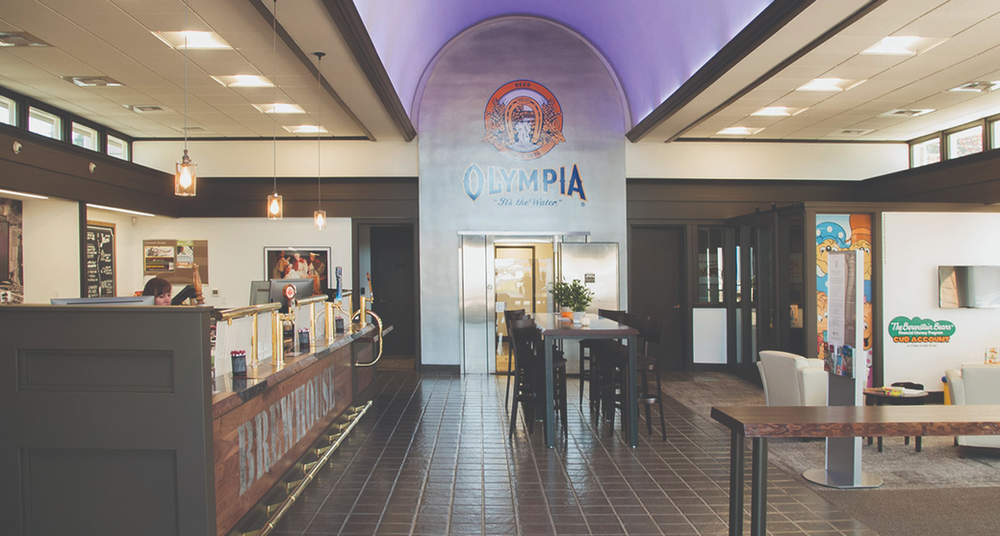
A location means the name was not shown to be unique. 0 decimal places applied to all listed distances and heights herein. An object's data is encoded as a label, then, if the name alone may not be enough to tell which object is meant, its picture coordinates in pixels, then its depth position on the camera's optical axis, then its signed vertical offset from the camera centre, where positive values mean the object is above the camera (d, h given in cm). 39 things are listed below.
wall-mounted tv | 696 -24
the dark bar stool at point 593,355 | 621 -93
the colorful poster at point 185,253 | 895 +32
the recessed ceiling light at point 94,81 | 615 +202
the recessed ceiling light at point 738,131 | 852 +197
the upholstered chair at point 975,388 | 468 -98
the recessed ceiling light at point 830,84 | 632 +196
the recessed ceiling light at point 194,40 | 504 +202
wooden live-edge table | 279 -77
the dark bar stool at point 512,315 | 653 -49
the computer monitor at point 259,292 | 566 -17
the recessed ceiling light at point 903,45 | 514 +194
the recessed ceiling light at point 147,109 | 725 +204
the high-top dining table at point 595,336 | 508 -85
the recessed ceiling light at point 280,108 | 728 +203
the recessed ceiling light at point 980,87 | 648 +196
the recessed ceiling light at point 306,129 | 838 +203
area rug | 437 -156
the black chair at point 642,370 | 539 -96
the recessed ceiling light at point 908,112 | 752 +195
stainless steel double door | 883 -16
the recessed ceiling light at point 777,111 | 745 +197
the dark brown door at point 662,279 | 941 -16
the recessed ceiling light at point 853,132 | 855 +195
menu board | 775 +21
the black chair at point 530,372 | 548 -100
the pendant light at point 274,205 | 538 +62
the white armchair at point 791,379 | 497 -96
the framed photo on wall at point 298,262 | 902 +17
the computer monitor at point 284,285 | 545 -14
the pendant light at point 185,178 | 375 +61
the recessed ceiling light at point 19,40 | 497 +200
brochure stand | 427 -71
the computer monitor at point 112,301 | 340 -15
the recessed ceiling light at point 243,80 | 624 +204
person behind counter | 466 -12
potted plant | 606 -27
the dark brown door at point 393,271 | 1066 +2
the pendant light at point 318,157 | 582 +169
